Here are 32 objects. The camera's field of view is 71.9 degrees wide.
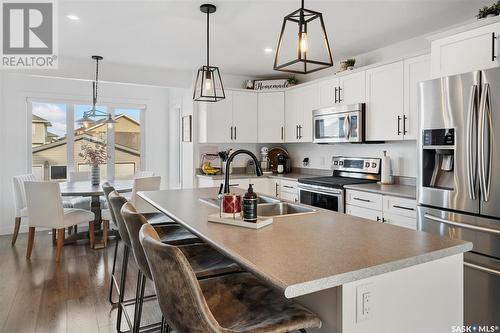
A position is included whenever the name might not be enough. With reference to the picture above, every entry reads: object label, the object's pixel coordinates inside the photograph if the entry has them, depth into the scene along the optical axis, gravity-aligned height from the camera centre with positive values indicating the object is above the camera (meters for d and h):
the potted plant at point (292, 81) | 5.30 +1.24
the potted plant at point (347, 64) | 4.18 +1.20
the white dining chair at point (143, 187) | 4.55 -0.35
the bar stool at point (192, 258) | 1.64 -0.53
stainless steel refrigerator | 2.18 -0.08
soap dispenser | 1.72 -0.23
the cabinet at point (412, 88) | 3.29 +0.74
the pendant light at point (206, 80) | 2.85 +0.68
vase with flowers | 5.11 +0.00
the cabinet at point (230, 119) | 5.07 +0.64
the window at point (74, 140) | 5.77 +0.38
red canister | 1.82 -0.22
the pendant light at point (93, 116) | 4.57 +0.66
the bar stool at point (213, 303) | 1.06 -0.54
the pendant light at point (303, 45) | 1.69 +1.32
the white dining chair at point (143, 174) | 5.71 -0.21
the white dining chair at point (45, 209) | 4.07 -0.58
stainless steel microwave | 3.91 +0.46
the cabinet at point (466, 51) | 2.30 +0.79
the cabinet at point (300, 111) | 4.71 +0.73
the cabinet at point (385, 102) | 3.53 +0.64
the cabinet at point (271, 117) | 5.28 +0.69
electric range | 3.78 -0.23
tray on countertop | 1.68 -0.30
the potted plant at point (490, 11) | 2.38 +1.06
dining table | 4.52 -0.40
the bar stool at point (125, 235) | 2.17 -0.50
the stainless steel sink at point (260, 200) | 2.41 -0.28
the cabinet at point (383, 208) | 3.00 -0.43
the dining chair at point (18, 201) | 4.61 -0.55
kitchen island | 1.11 -0.35
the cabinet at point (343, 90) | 3.95 +0.88
